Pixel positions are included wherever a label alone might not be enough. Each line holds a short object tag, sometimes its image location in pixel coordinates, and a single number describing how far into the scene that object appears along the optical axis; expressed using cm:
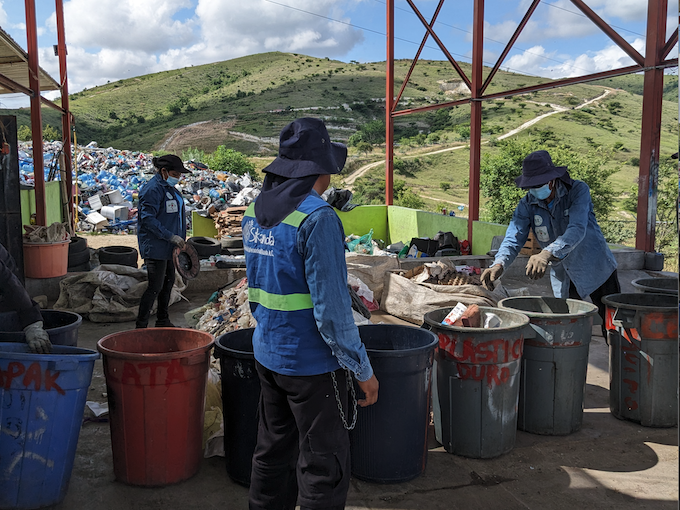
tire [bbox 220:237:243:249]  1015
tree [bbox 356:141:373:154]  5884
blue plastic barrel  271
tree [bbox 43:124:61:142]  4762
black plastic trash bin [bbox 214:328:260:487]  308
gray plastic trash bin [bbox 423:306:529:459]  344
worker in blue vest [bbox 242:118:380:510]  223
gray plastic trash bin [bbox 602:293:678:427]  395
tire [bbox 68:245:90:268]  913
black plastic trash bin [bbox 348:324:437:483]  313
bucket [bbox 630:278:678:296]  447
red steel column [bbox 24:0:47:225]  901
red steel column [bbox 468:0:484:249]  998
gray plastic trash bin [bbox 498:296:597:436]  384
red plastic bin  299
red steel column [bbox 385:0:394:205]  1311
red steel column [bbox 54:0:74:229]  1208
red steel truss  727
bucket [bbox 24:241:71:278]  789
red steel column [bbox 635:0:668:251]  729
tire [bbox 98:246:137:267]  916
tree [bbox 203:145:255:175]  3011
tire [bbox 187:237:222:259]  968
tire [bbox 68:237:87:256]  919
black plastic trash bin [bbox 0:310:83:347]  323
